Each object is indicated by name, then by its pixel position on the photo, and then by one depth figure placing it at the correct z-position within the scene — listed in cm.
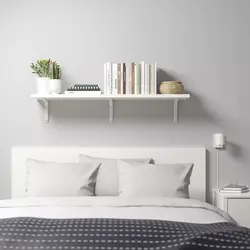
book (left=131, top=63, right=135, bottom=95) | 423
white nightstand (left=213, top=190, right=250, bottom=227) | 407
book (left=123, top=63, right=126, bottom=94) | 422
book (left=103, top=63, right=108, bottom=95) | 423
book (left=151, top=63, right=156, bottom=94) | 423
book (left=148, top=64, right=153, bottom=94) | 423
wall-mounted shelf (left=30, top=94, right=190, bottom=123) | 417
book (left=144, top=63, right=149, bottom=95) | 423
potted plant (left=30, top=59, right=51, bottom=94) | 427
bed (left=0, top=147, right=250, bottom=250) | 233
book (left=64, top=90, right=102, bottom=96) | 420
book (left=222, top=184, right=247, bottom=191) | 420
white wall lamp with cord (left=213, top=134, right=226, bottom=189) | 435
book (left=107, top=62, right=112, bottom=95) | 423
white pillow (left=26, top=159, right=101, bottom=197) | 383
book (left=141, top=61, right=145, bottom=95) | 423
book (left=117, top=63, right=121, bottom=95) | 422
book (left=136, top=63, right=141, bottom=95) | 423
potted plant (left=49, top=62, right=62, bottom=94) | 427
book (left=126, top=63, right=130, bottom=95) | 423
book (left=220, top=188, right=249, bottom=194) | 417
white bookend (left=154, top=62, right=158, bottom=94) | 423
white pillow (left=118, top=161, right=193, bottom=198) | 381
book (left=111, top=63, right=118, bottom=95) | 423
